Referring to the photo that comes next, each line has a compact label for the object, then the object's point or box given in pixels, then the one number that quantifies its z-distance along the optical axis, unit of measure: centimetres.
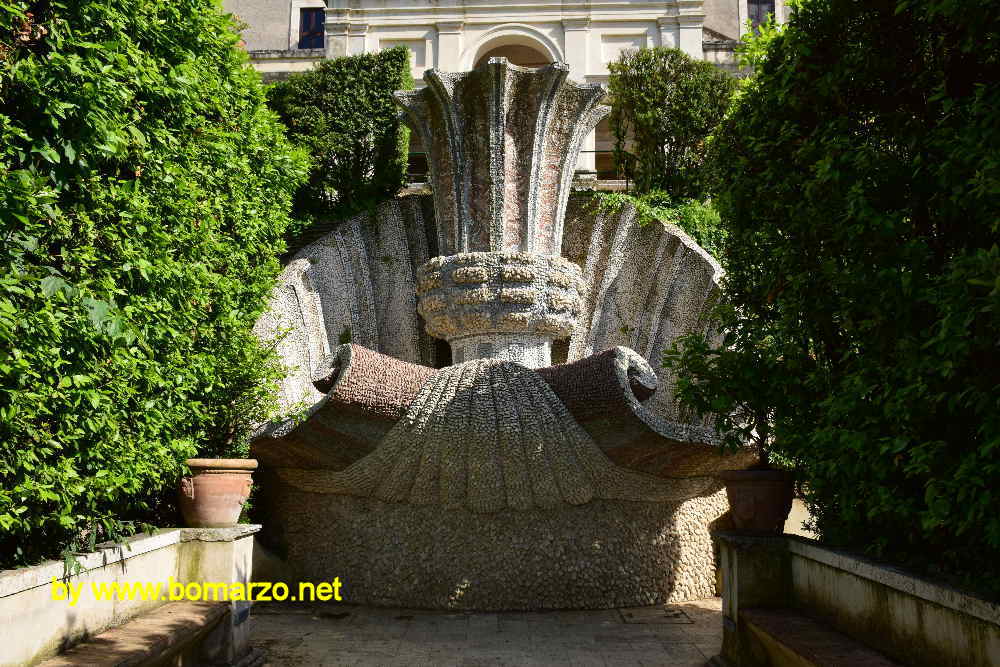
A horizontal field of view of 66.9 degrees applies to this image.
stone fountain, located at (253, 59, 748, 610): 524
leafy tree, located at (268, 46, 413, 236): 917
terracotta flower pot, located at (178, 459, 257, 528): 438
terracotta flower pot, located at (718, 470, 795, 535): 461
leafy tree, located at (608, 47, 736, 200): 925
